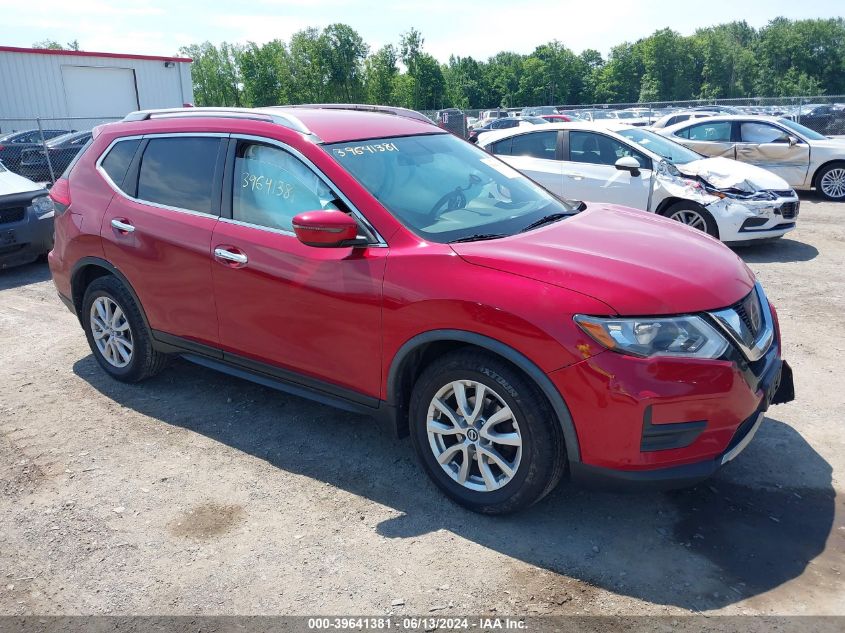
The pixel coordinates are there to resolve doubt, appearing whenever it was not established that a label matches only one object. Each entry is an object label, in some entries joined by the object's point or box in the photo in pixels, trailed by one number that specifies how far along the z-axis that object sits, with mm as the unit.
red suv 2914
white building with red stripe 28781
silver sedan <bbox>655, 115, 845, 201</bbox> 12602
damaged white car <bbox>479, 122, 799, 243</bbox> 8477
